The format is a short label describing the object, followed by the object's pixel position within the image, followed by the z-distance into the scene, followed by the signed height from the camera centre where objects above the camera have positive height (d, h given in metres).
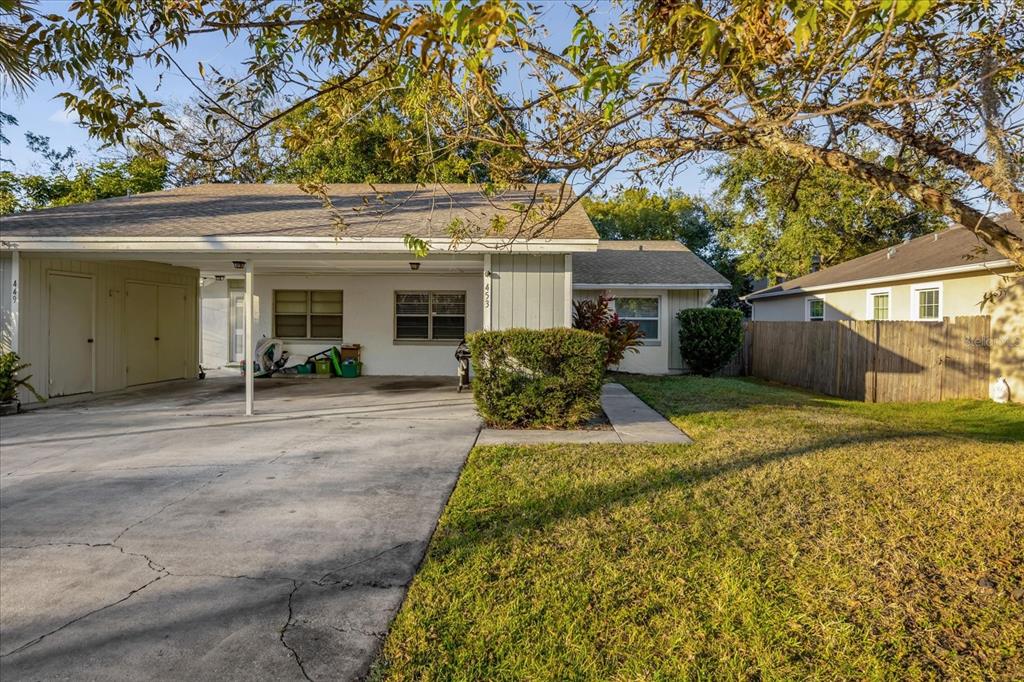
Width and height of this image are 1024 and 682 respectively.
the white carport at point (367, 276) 8.93 +1.39
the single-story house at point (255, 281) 8.96 +1.24
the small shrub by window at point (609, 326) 11.28 +0.31
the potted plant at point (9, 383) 8.86 -0.70
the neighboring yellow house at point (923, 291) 10.68 +1.38
